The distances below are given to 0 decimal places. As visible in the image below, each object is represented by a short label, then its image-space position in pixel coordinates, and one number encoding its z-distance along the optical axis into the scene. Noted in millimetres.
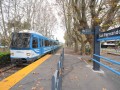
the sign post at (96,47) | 4569
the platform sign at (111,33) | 2987
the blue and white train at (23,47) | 6815
